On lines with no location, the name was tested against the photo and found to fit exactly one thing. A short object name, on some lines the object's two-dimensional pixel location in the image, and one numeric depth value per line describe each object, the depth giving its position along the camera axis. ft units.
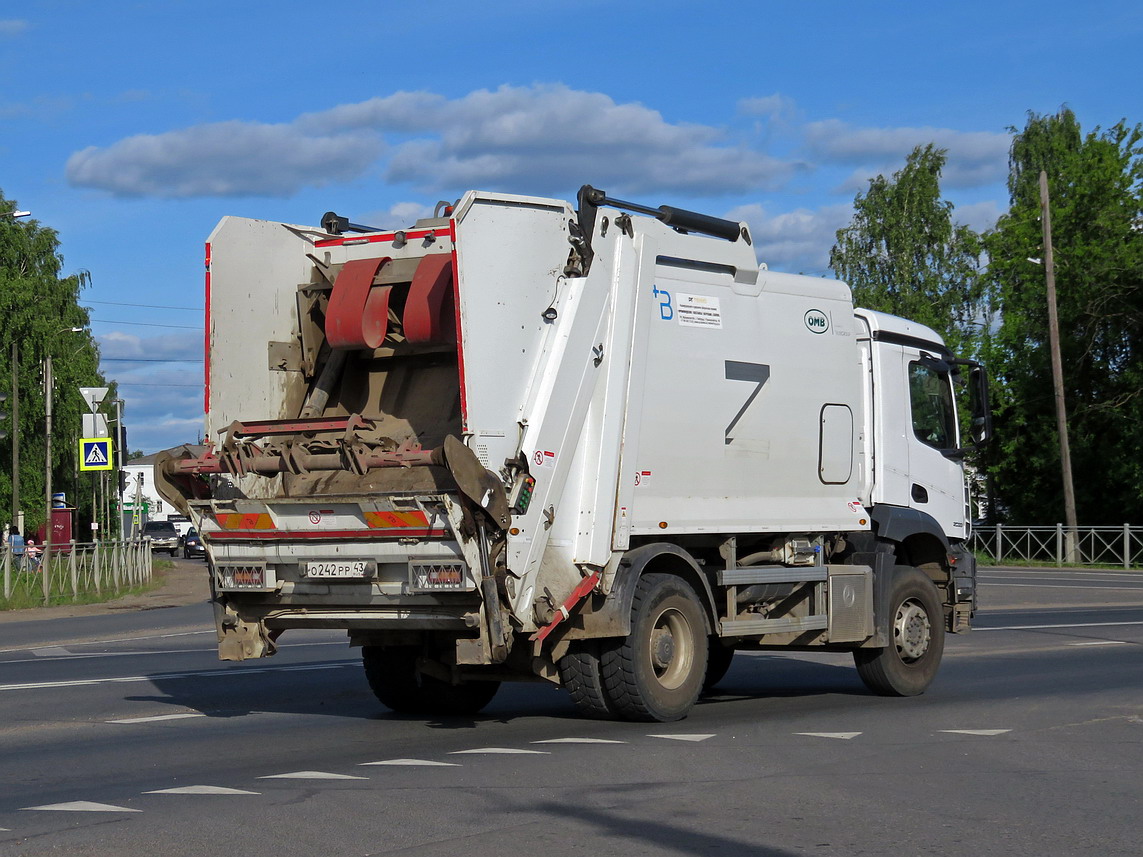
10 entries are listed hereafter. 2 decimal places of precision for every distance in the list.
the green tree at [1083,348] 150.41
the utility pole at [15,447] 152.76
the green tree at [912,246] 225.35
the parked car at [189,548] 229.04
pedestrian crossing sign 110.52
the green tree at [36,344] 184.34
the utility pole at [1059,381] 141.28
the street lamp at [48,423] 160.01
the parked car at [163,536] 250.16
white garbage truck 30.55
